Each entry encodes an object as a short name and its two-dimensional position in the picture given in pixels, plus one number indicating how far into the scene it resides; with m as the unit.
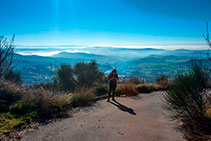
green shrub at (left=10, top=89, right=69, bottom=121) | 4.55
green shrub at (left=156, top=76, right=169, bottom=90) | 12.55
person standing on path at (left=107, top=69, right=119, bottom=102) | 7.57
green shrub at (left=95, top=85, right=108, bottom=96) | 9.03
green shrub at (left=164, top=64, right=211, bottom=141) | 3.06
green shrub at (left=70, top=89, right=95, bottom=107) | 6.05
